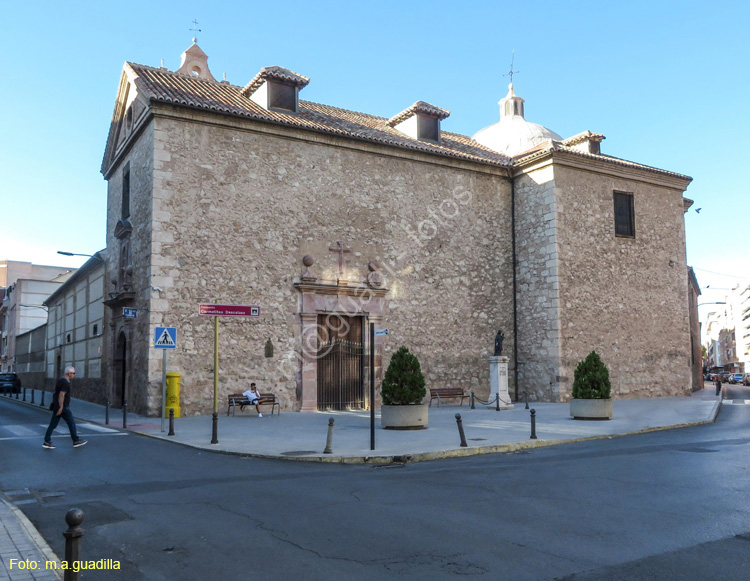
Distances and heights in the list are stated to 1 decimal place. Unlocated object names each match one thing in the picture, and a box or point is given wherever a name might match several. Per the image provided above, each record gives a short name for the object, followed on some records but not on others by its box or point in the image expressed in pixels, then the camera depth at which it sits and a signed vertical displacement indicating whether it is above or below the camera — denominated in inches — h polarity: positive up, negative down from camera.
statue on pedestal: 846.5 +6.9
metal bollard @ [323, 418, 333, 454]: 419.5 -63.8
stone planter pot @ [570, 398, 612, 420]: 637.9 -62.9
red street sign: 521.7 +33.5
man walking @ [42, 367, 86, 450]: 457.7 -45.7
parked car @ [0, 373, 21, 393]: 1491.1 -79.4
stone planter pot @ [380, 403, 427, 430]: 556.4 -61.1
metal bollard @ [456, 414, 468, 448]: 439.5 -61.3
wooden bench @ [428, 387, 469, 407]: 869.2 -63.1
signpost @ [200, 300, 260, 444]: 522.0 +32.9
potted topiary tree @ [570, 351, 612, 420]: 639.1 -46.7
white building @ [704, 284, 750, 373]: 4136.3 +111.2
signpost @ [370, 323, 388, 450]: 435.8 -33.8
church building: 729.0 +135.9
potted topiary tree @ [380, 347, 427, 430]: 557.0 -42.0
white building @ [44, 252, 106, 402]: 990.4 +39.5
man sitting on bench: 707.4 -54.2
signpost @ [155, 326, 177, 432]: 530.6 +9.7
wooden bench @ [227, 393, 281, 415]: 712.4 -59.3
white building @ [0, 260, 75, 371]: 2239.2 +145.3
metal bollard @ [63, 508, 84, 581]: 132.8 -41.5
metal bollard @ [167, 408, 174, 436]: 511.2 -63.1
